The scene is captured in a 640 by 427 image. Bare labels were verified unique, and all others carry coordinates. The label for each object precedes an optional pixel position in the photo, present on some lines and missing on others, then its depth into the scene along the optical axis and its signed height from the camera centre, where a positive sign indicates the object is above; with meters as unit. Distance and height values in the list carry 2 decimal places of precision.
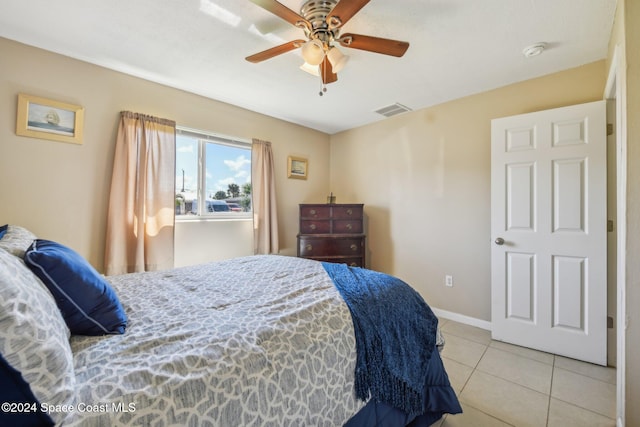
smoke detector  1.96 +1.26
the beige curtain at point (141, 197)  2.27 +0.16
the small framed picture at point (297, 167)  3.68 +0.69
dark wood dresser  3.32 -0.22
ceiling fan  1.37 +1.05
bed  0.61 -0.42
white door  2.08 -0.12
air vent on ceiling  3.10 +1.28
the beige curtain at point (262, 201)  3.27 +0.18
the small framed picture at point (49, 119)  1.95 +0.73
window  2.83 +0.46
